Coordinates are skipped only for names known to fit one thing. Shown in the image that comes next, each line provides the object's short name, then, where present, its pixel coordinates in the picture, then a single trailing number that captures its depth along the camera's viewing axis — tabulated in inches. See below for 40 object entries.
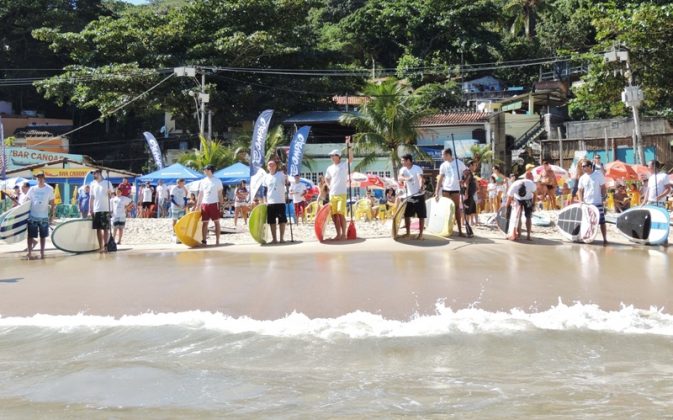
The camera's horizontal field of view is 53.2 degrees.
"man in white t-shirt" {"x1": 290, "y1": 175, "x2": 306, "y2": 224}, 669.3
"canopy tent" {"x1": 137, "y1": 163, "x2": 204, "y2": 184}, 904.9
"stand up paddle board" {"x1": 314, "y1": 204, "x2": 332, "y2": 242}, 447.8
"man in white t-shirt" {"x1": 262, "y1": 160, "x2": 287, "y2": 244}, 450.6
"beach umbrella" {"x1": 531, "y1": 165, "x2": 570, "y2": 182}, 711.5
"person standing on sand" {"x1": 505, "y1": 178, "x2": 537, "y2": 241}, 447.8
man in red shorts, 468.4
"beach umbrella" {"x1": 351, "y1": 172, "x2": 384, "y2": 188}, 854.1
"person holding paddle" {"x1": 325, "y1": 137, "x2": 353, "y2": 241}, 445.5
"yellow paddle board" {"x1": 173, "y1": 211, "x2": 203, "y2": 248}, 476.7
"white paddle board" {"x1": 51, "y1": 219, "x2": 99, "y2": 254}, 478.6
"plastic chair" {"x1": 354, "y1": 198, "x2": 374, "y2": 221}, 689.8
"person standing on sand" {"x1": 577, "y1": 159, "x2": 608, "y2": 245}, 447.8
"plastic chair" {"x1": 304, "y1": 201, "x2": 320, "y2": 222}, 729.3
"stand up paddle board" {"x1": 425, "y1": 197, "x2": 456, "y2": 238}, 452.4
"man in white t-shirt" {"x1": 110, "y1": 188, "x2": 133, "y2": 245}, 548.8
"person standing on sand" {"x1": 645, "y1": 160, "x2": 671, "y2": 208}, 491.5
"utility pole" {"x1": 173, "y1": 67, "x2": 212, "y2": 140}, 1072.2
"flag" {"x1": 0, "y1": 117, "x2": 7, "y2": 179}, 875.9
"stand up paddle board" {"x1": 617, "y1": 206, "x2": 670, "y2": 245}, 447.8
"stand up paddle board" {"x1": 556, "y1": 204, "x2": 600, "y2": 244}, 451.2
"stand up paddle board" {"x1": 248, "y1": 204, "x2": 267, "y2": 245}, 459.5
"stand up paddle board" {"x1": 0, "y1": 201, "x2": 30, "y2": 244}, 464.8
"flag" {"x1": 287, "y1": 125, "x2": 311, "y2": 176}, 811.4
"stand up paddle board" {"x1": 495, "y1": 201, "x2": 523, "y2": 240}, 451.1
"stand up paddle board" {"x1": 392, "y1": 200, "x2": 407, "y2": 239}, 444.0
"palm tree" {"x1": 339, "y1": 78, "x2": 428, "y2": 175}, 966.4
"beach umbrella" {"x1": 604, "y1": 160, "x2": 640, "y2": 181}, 718.5
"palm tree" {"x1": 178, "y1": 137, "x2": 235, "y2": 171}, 1095.0
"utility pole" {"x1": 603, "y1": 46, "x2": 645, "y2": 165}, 772.0
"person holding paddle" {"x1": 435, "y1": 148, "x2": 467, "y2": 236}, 454.3
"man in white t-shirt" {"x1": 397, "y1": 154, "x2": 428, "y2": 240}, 432.5
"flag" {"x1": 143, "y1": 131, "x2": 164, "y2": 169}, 1092.0
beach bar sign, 1206.0
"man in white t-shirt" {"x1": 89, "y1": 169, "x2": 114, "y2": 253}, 474.9
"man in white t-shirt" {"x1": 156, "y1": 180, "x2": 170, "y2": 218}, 888.3
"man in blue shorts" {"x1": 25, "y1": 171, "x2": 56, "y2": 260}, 459.8
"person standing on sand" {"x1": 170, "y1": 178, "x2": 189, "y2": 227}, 646.5
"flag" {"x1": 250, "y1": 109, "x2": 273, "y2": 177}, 709.3
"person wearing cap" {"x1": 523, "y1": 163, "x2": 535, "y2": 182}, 470.3
